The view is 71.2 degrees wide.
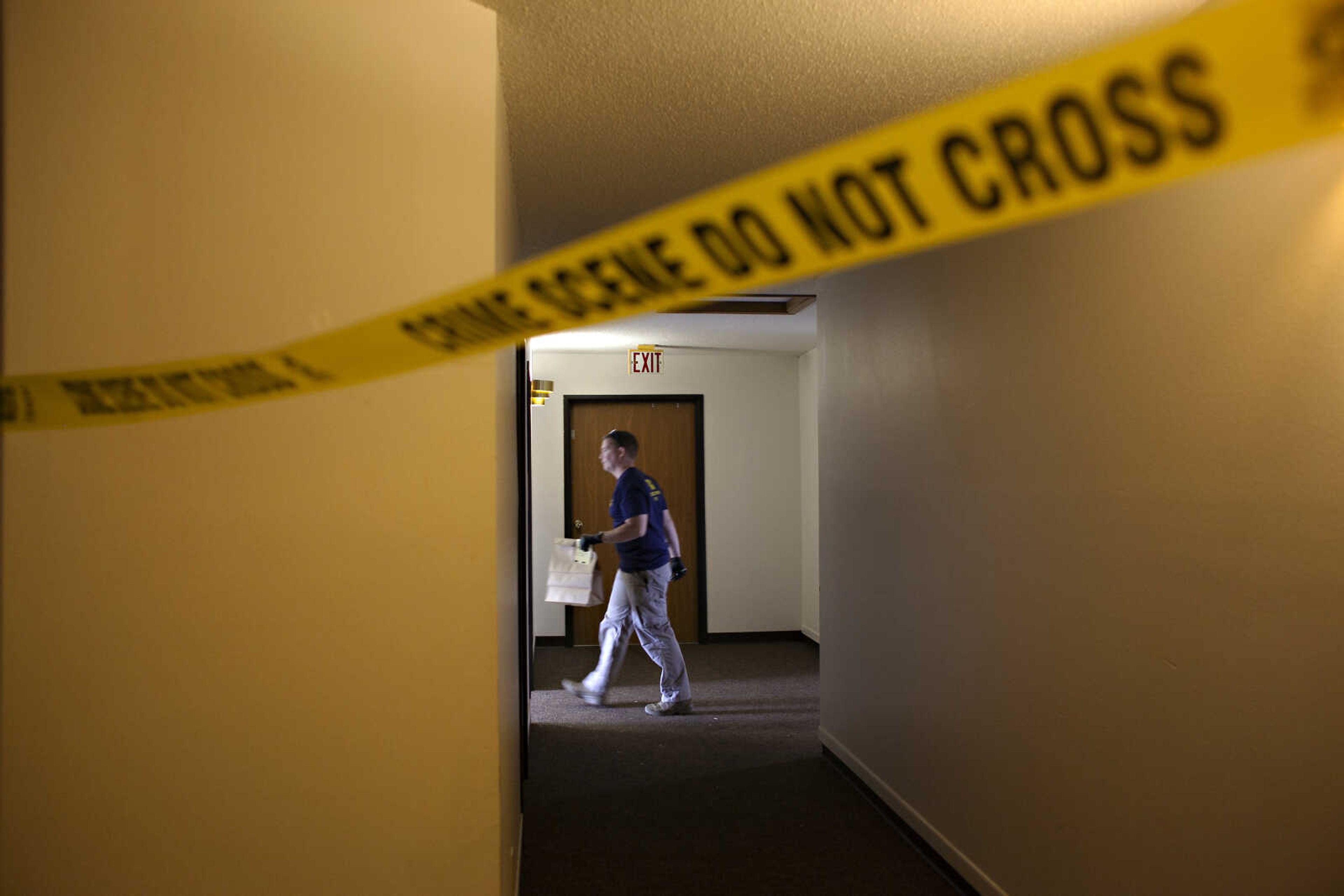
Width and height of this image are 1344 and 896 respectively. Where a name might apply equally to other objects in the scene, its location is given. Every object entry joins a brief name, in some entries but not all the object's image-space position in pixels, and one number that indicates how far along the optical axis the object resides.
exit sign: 6.89
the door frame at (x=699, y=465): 7.50
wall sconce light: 7.05
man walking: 5.10
